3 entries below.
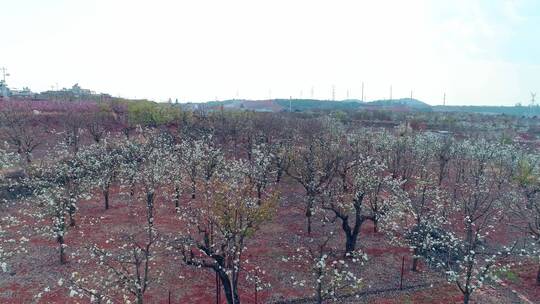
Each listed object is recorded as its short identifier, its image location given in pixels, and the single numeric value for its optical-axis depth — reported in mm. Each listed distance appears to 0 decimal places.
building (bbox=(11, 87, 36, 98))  95288
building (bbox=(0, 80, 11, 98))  85081
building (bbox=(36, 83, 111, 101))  88338
